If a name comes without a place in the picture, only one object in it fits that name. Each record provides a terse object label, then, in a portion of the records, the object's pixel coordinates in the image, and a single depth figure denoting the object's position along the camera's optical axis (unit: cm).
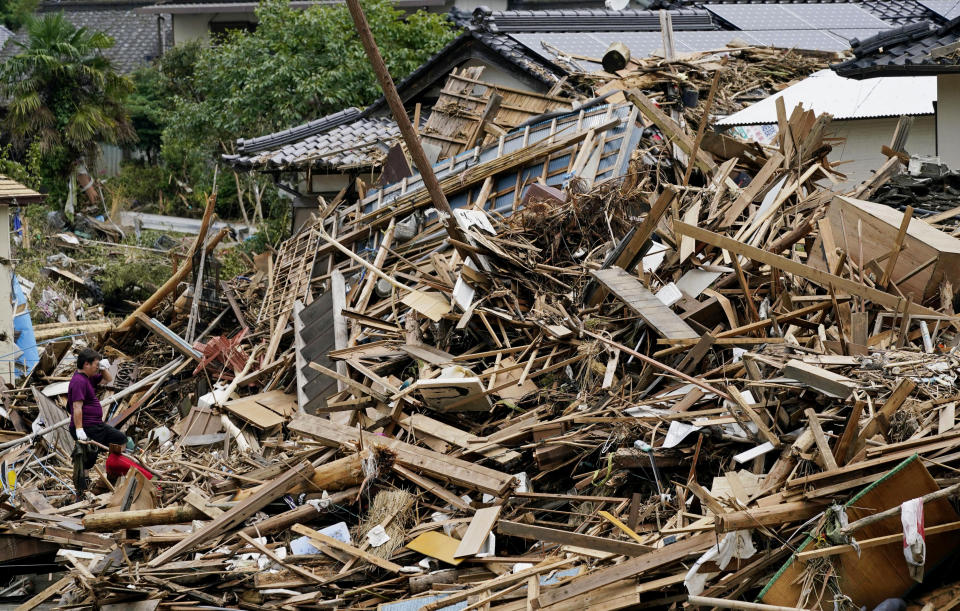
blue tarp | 2961
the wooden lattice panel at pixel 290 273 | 2703
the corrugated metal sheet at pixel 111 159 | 6287
